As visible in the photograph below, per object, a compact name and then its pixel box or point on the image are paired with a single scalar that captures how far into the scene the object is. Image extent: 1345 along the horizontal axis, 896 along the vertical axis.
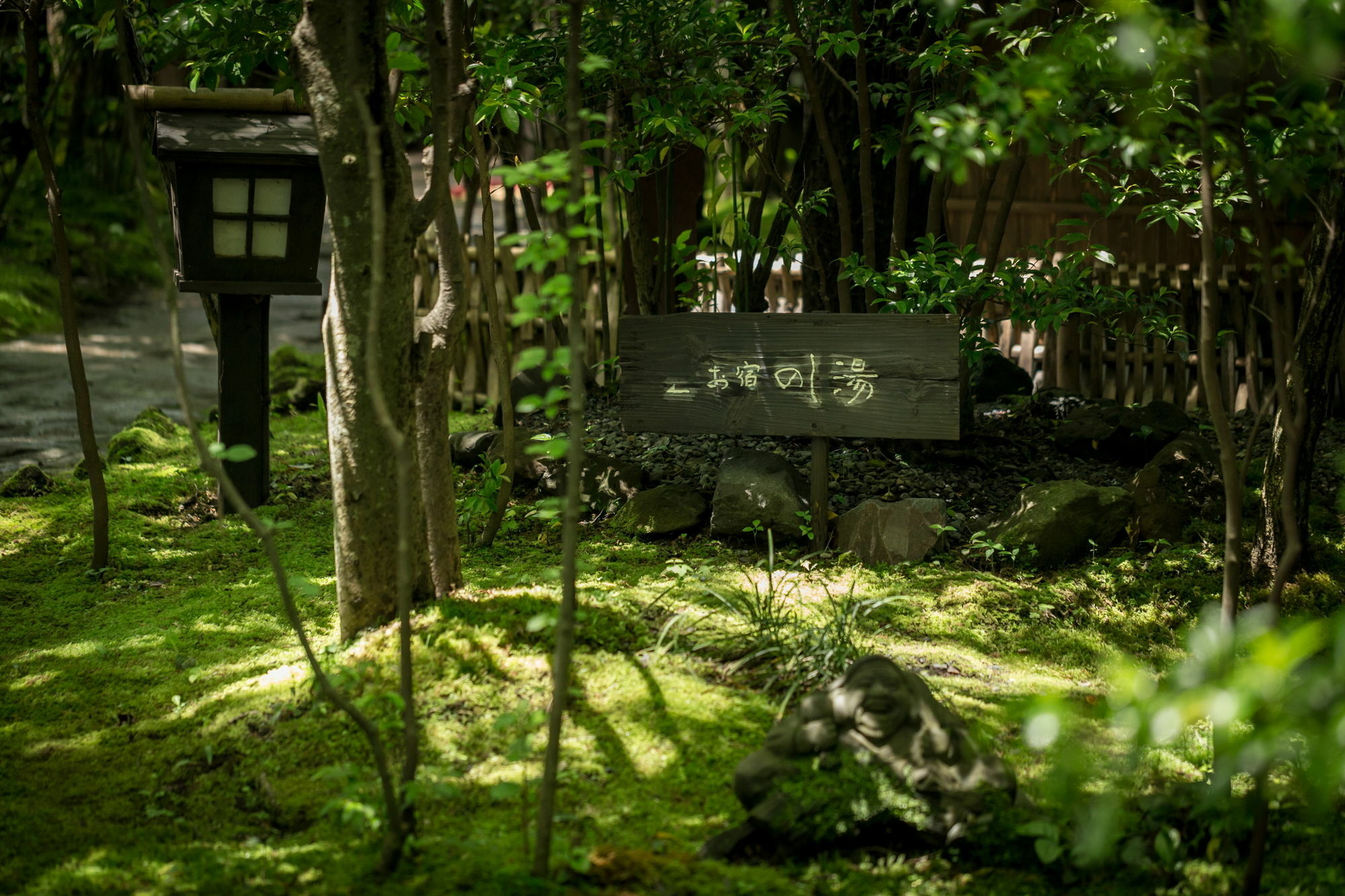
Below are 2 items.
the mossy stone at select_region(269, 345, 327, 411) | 8.66
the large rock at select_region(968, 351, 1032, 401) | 7.55
